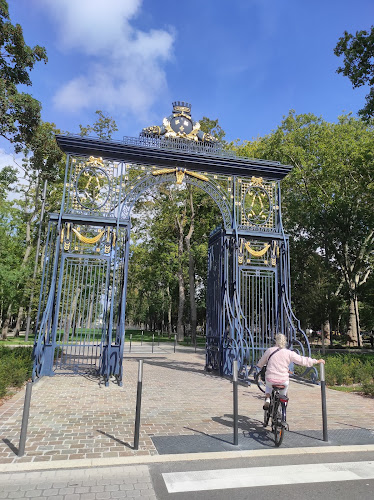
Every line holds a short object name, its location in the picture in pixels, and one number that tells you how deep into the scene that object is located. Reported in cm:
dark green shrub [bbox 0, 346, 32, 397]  866
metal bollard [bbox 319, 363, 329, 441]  581
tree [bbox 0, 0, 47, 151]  1153
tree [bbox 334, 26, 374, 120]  1416
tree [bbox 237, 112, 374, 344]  2659
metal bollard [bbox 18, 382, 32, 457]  480
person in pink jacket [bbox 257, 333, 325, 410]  589
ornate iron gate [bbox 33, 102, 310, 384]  1116
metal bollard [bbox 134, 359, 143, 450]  516
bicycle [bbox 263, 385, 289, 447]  551
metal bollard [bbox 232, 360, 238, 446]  557
